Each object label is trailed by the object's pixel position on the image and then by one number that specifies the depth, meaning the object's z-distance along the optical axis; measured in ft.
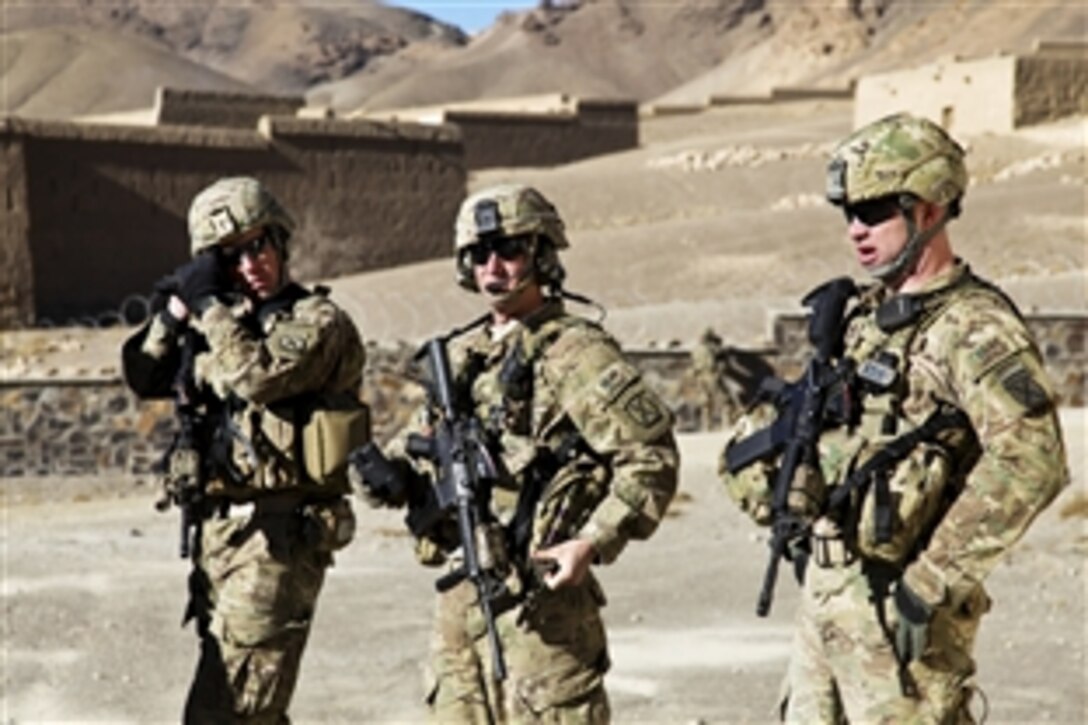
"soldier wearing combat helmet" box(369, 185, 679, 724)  26.96
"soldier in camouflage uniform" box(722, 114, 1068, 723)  23.54
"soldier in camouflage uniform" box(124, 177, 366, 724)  31.60
